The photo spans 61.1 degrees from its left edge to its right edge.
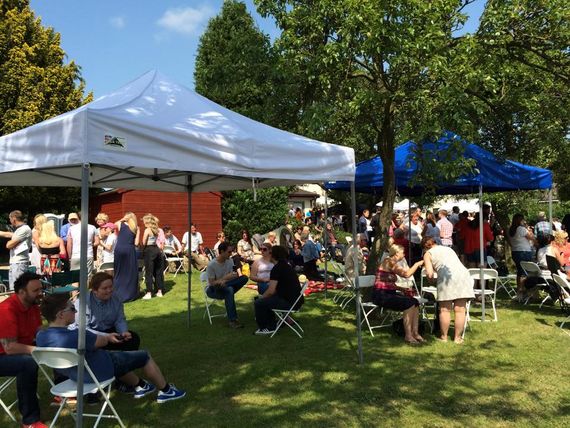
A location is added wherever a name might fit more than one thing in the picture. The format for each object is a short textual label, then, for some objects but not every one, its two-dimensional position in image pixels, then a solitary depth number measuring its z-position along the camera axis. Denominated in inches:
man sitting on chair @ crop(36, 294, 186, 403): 141.1
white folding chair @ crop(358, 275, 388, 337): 253.9
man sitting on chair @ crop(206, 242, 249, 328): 283.4
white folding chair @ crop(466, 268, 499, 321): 286.4
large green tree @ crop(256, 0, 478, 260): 229.0
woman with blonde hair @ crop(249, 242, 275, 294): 306.0
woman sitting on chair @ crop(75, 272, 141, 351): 174.6
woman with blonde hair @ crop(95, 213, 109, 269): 366.3
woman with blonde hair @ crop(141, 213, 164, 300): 389.1
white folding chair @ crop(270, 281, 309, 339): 256.0
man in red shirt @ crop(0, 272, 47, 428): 143.4
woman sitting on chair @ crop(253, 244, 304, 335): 261.3
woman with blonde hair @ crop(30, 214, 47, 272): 340.8
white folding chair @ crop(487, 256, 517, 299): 363.0
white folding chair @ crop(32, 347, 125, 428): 131.4
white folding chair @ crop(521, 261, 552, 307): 316.2
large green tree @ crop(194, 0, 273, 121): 287.7
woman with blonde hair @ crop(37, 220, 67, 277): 339.6
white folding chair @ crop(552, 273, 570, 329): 260.5
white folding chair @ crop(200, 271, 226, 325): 296.6
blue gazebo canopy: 277.9
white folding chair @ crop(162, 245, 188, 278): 513.5
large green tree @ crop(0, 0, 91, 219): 769.8
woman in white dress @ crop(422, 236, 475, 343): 245.0
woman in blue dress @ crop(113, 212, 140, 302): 313.6
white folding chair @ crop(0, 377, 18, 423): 149.5
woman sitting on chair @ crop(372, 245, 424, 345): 244.5
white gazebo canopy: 136.9
